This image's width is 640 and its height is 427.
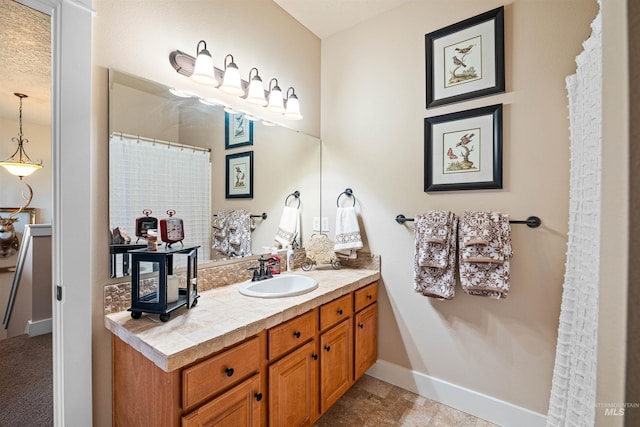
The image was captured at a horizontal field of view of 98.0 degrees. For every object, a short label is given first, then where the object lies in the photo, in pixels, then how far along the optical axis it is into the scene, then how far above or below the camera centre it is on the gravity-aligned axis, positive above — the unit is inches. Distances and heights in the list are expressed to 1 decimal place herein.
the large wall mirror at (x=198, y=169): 52.2 +10.5
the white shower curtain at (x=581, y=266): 30.1 -6.7
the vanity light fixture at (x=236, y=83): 59.9 +32.0
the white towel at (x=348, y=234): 85.6 -6.8
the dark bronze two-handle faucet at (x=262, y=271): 71.6 -15.5
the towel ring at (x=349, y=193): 90.9 +6.3
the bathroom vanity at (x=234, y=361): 38.6 -25.0
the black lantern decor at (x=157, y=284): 45.8 -12.5
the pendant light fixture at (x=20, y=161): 109.4 +23.6
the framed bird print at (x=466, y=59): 67.1 +39.4
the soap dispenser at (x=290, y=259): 85.2 -14.6
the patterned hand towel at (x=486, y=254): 62.6 -9.6
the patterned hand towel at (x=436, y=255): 68.5 -10.7
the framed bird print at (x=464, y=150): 67.6 +16.1
